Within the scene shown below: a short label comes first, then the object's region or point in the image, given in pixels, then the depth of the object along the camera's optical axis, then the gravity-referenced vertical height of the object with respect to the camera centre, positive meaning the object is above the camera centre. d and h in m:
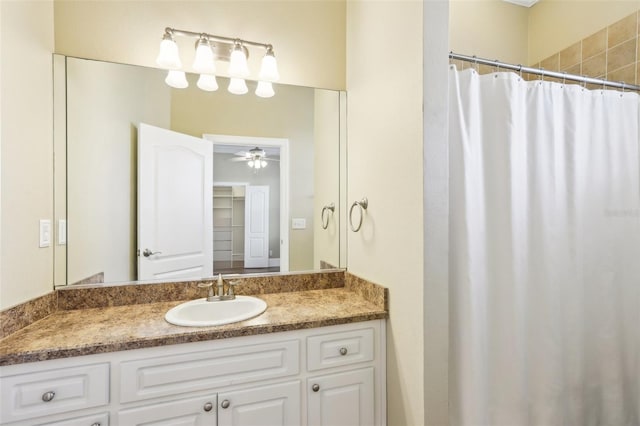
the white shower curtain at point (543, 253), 1.30 -0.19
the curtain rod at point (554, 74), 1.32 +0.69
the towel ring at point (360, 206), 1.63 +0.05
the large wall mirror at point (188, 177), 1.49 +0.21
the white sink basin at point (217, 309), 1.45 -0.48
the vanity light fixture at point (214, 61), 1.56 +0.85
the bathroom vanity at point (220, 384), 1.03 -0.67
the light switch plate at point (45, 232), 1.32 -0.08
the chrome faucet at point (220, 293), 1.56 -0.42
